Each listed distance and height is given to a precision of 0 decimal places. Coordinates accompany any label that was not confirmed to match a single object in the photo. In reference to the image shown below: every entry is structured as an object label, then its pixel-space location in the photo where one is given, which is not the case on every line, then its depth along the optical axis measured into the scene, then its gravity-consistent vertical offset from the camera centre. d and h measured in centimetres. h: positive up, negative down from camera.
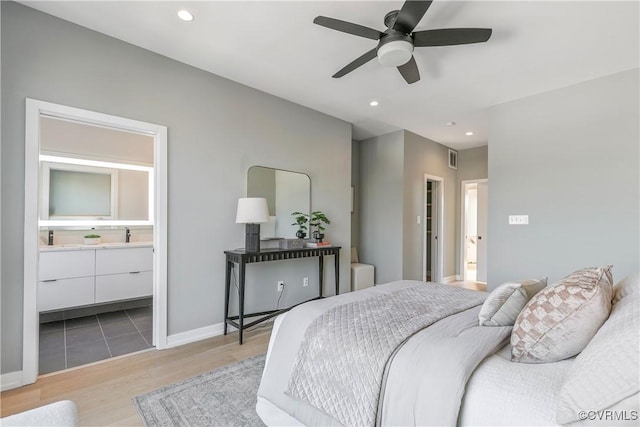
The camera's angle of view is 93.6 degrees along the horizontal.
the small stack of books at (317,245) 367 -32
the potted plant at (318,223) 381 -6
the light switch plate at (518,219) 356 +0
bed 85 -56
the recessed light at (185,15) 215 +148
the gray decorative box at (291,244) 346 -30
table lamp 298 +1
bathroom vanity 332 -66
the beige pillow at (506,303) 141 -41
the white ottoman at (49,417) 82 -57
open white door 574 -25
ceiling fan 186 +121
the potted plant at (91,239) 385 -28
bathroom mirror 373 +58
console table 287 -42
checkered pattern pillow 109 -38
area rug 172 -116
